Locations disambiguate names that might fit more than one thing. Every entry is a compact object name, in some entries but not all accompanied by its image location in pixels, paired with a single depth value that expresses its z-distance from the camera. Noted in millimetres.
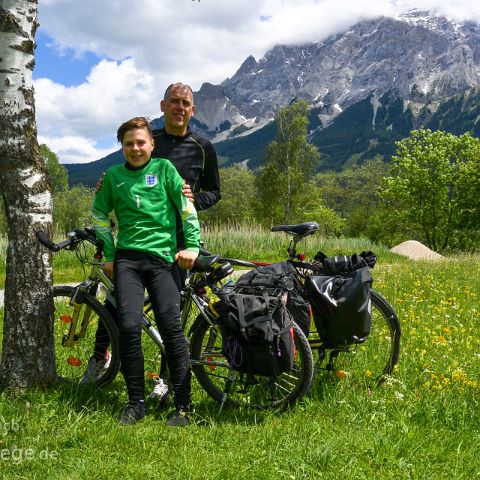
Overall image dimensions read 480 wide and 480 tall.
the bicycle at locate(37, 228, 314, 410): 4230
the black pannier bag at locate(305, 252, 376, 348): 4340
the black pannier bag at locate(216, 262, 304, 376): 3891
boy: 4066
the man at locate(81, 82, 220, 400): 4652
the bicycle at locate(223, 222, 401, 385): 4707
